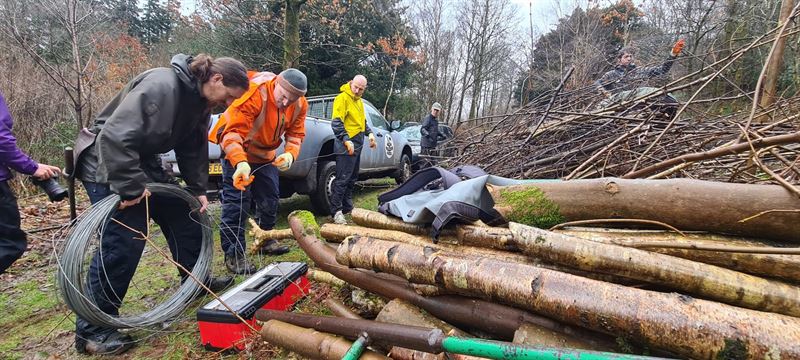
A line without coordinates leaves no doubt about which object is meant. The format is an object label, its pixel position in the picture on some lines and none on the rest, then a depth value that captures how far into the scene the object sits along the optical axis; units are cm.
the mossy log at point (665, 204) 163
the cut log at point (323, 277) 270
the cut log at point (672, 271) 143
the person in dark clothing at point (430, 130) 882
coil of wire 215
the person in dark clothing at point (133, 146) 218
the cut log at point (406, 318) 181
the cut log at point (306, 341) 191
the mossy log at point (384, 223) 236
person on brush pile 440
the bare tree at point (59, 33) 637
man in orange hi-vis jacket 317
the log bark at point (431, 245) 173
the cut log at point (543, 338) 153
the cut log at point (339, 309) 230
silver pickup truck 468
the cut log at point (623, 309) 121
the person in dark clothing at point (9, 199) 249
